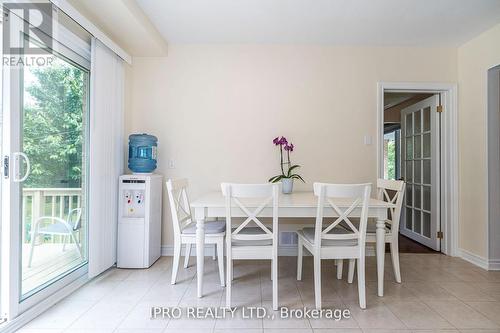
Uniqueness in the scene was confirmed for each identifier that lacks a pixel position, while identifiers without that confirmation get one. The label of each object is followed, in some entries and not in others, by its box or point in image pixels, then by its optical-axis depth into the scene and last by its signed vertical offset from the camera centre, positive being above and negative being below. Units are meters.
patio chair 2.05 -0.47
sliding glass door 1.77 -0.04
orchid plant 3.06 +0.08
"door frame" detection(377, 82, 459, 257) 3.34 +0.29
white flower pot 2.97 -0.17
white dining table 2.20 -0.35
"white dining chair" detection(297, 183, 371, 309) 2.00 -0.50
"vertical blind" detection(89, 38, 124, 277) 2.55 +0.16
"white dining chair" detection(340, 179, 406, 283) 2.54 -0.60
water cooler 2.88 -0.53
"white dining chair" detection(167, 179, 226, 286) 2.39 -0.56
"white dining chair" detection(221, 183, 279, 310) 1.98 -0.49
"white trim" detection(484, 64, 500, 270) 2.94 +0.02
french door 3.56 -0.02
